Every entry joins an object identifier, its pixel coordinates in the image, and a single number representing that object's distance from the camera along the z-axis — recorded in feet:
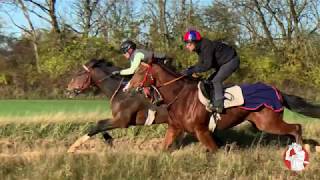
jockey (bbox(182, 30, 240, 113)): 53.55
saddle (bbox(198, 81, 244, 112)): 53.42
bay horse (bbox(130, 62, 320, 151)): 53.42
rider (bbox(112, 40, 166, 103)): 60.23
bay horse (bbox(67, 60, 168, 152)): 62.23
